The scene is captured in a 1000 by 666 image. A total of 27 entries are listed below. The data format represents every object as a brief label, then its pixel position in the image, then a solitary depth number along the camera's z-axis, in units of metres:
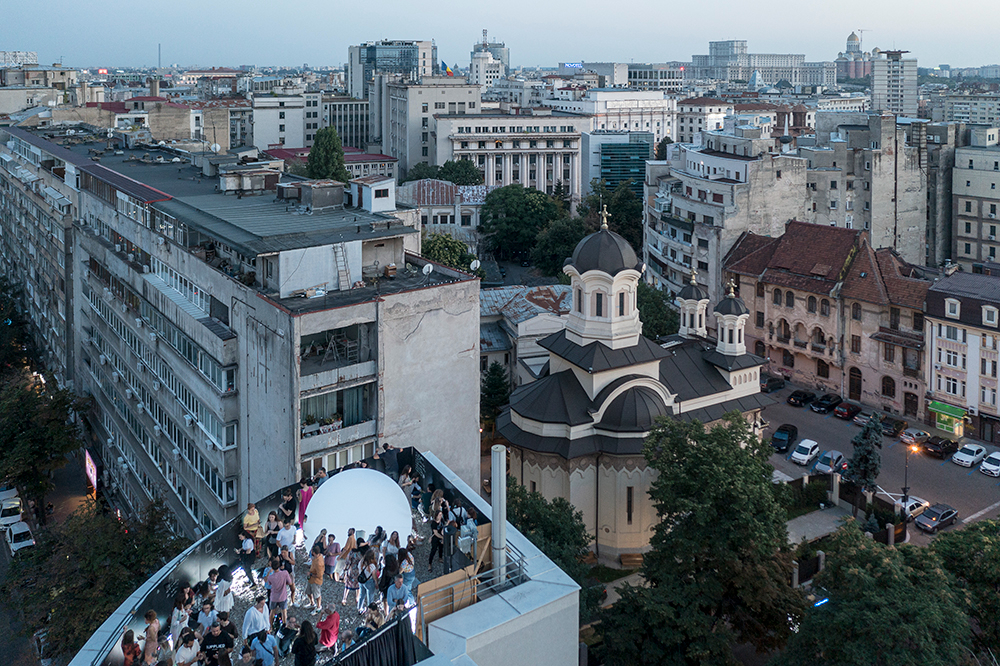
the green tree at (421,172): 111.88
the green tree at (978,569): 26.98
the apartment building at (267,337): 27.28
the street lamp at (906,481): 44.78
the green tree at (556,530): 31.44
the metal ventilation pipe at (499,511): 18.78
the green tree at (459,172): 108.81
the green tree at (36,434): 43.56
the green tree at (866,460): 44.53
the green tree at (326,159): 83.44
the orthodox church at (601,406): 40.16
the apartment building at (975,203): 85.75
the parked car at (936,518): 42.84
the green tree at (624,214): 95.25
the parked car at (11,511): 45.97
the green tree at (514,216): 94.56
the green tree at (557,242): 88.81
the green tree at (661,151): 120.35
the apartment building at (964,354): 51.84
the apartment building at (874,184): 80.19
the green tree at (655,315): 59.03
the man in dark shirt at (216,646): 16.84
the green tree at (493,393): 53.09
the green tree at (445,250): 73.06
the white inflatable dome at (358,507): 20.94
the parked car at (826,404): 58.56
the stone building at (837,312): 56.56
